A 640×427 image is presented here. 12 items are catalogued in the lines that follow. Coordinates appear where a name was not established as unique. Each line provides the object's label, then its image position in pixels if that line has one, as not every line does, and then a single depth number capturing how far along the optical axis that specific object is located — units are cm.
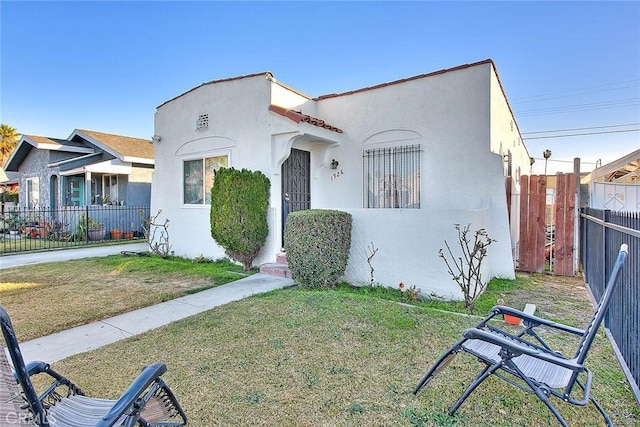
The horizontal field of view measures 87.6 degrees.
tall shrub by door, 820
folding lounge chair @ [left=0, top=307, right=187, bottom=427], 142
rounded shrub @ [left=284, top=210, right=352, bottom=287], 639
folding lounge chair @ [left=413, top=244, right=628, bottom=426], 229
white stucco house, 662
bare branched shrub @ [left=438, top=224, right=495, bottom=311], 556
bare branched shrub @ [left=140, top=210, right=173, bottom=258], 1065
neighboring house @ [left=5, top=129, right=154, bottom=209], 1689
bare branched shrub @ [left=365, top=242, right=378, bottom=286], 674
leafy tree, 3120
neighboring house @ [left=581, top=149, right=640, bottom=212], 777
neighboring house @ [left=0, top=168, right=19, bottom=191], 2003
